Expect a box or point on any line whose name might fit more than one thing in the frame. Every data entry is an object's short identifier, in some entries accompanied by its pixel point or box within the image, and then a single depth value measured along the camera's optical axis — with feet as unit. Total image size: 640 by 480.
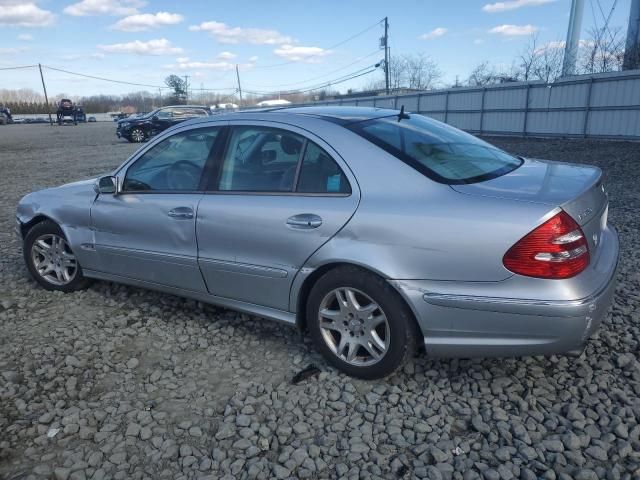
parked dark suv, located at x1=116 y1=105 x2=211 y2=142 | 79.30
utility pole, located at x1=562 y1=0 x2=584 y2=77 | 75.36
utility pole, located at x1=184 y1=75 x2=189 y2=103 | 288.18
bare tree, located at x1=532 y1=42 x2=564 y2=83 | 93.31
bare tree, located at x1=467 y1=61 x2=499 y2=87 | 108.58
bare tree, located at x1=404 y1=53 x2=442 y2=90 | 181.37
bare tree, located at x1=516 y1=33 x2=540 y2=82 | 99.02
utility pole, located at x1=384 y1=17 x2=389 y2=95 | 143.33
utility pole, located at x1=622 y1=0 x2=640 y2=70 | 62.34
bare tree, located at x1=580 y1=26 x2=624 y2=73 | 76.38
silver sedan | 7.55
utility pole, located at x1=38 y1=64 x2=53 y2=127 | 228.00
